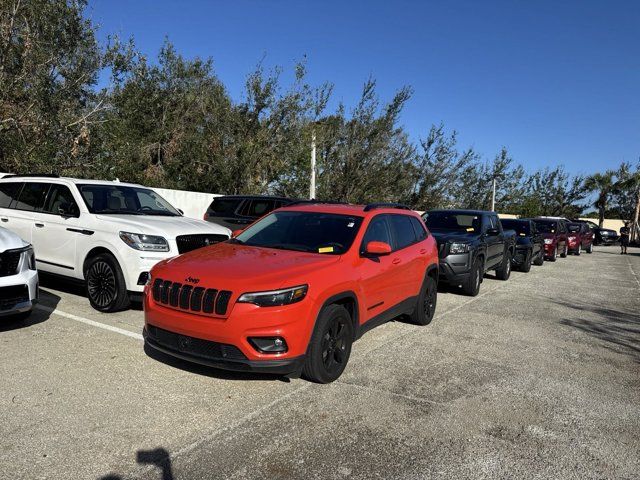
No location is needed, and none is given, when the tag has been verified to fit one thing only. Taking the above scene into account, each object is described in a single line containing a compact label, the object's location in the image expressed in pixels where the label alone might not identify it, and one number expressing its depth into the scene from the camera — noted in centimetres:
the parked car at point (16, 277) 523
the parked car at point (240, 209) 1166
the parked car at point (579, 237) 2266
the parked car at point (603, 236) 3519
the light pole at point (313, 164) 1892
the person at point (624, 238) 2705
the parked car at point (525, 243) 1467
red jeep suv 399
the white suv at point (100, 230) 641
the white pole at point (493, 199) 3261
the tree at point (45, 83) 1394
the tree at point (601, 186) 4638
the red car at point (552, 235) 1838
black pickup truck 934
